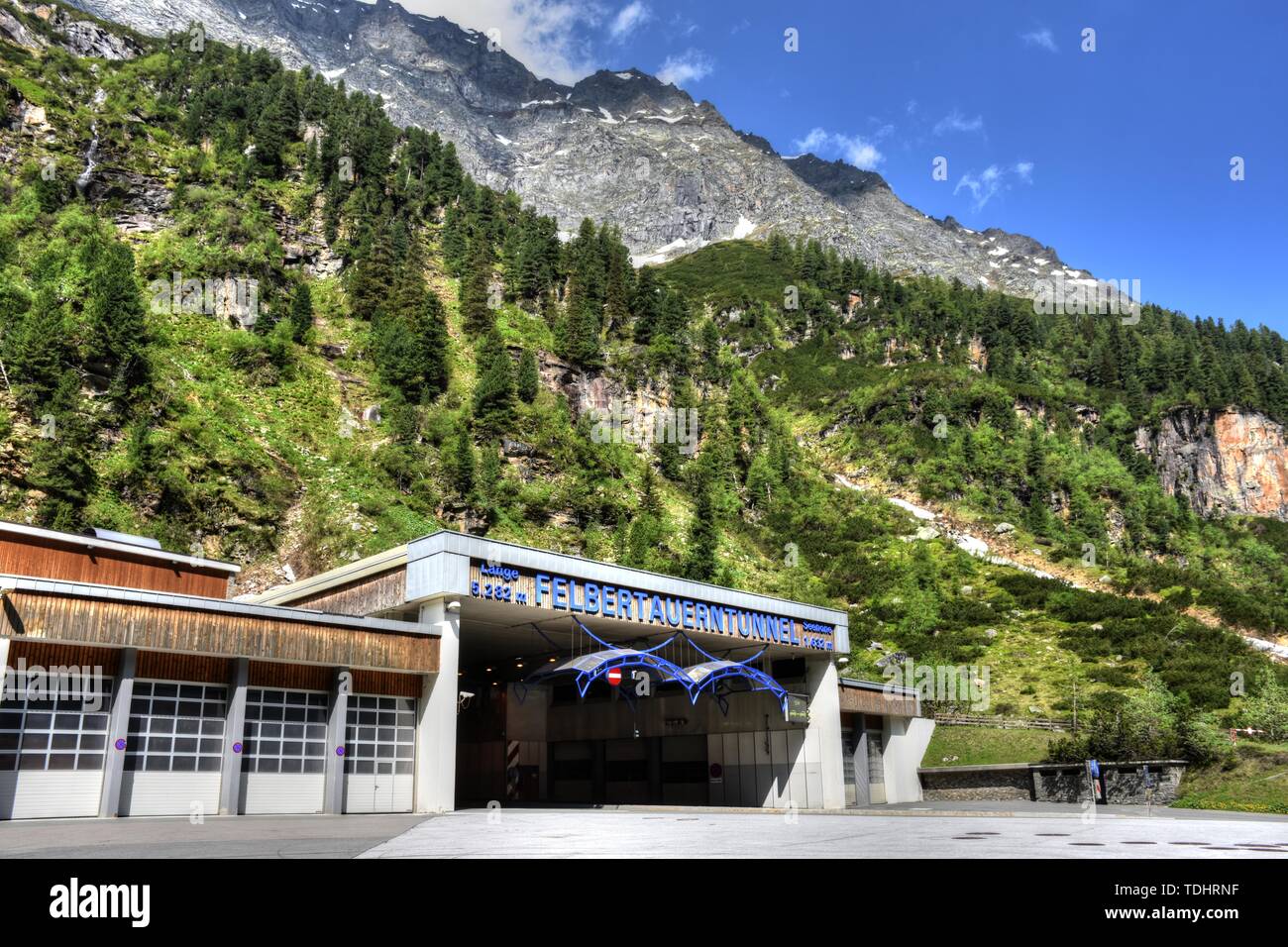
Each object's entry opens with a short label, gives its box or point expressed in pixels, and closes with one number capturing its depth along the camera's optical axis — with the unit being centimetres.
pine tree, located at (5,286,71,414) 4741
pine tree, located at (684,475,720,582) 6350
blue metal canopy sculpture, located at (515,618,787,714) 2783
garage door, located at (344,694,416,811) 2534
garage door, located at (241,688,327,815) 2367
